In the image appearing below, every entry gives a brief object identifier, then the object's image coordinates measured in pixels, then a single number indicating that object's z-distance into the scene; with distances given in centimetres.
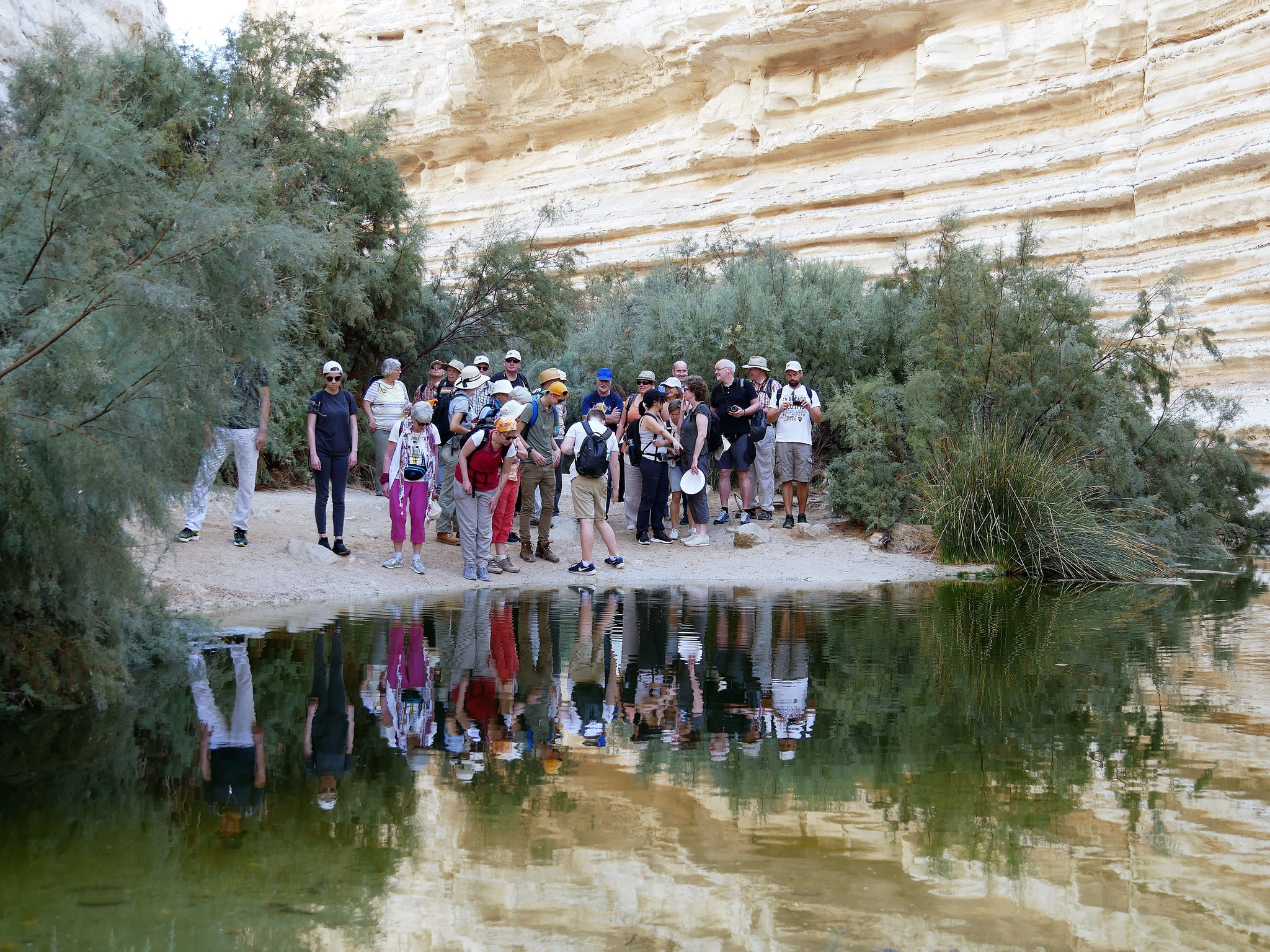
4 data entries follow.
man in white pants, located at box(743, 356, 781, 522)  1517
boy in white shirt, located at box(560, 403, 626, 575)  1233
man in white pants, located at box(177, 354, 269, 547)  1034
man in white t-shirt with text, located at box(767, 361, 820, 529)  1505
